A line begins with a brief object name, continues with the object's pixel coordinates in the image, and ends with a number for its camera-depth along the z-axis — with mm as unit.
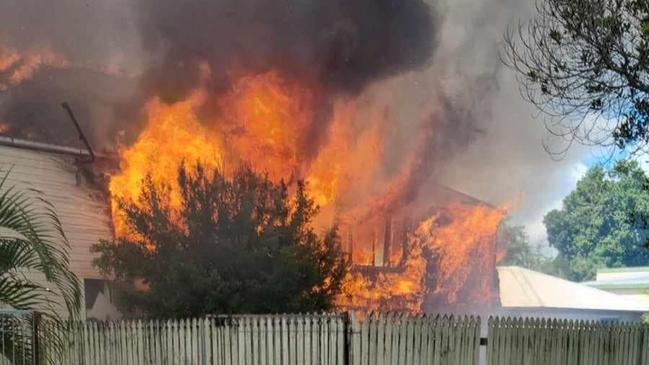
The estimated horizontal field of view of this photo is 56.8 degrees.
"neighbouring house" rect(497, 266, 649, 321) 16219
